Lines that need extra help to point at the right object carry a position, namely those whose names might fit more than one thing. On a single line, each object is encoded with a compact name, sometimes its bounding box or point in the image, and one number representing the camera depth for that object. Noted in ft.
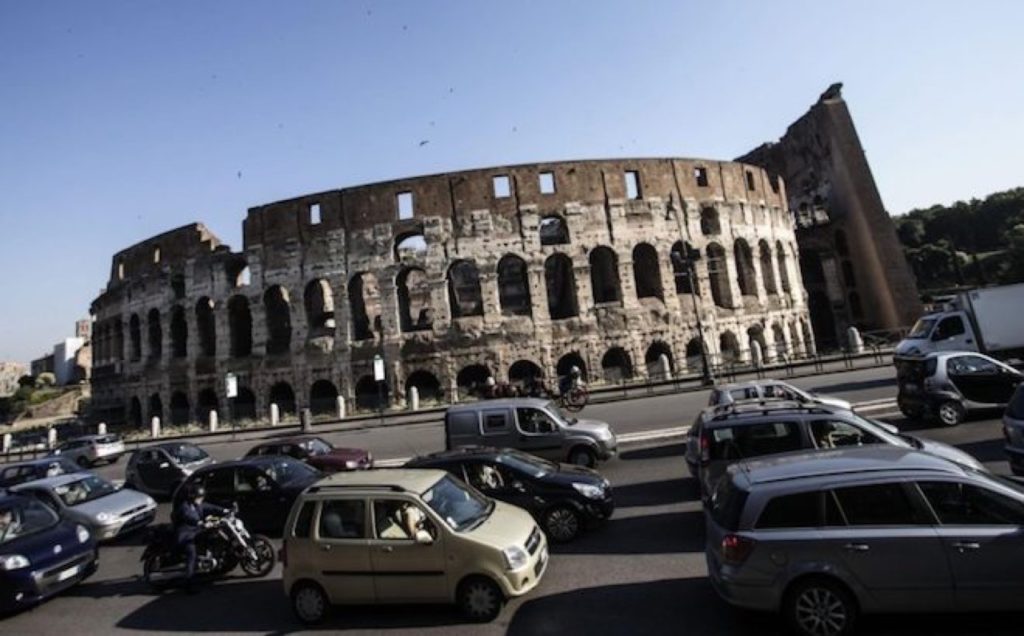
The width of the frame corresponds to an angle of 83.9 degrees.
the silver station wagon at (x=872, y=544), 14.52
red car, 42.14
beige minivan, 18.72
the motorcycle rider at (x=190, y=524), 24.34
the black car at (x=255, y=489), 31.73
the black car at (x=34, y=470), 46.47
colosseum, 97.60
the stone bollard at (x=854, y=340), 92.12
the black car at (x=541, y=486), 25.68
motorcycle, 24.99
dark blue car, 23.47
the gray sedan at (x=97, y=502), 32.83
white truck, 49.78
